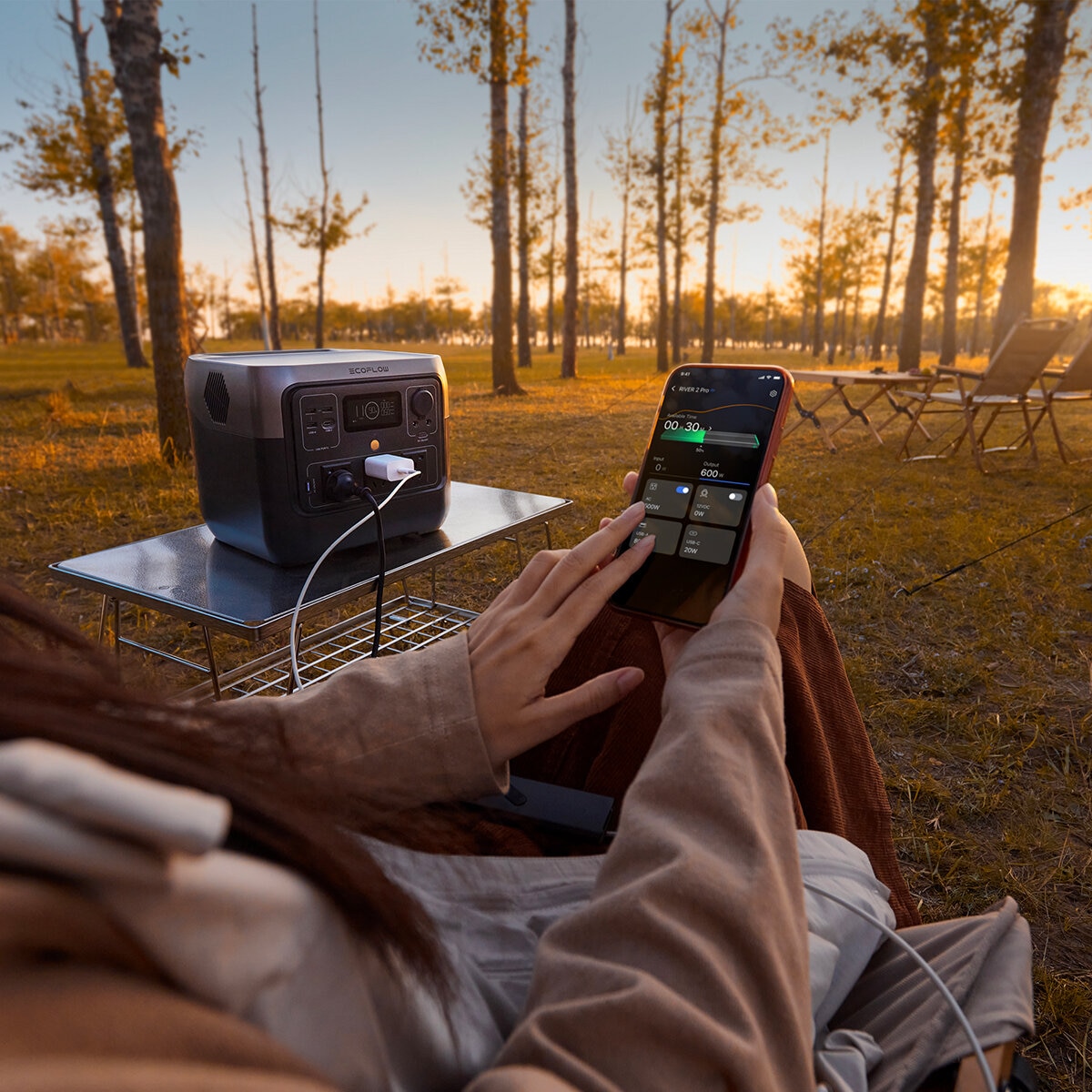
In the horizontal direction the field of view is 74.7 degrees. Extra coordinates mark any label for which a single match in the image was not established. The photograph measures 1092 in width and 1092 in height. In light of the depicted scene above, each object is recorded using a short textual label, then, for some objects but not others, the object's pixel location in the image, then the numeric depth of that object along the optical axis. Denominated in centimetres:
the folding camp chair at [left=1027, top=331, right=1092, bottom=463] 529
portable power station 137
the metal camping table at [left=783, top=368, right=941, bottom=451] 595
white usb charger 151
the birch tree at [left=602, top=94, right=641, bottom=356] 1783
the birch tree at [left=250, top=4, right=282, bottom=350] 1750
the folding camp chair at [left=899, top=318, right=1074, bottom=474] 521
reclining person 28
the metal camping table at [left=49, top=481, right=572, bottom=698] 134
